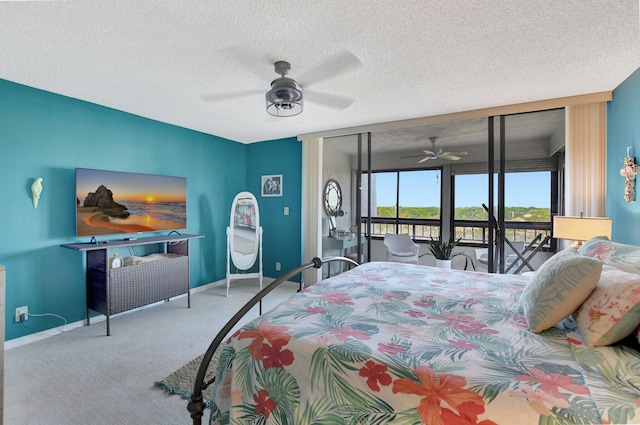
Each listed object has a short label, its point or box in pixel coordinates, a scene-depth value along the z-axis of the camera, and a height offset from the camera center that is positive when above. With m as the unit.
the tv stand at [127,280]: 2.81 -0.73
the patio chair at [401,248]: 4.86 -0.66
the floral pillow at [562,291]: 1.18 -0.34
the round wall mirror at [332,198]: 4.83 +0.21
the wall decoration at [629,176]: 2.28 +0.27
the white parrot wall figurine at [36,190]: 2.64 +0.19
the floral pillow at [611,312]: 1.02 -0.38
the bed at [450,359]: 0.83 -0.51
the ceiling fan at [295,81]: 2.18 +1.08
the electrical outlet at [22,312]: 2.58 -0.91
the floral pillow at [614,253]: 1.38 -0.24
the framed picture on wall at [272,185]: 4.79 +0.43
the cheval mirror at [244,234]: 4.27 -0.35
